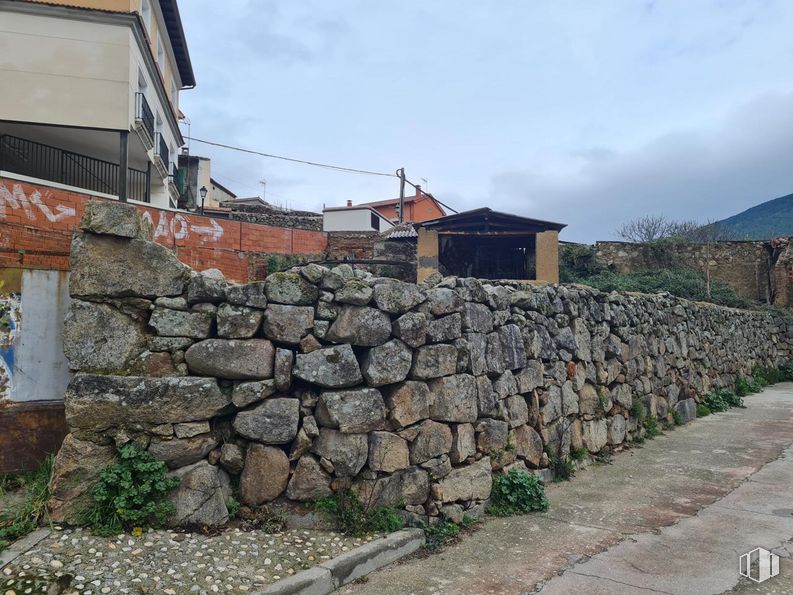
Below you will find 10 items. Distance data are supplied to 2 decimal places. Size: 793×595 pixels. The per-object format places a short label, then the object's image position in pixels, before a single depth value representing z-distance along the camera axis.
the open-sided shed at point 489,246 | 15.42
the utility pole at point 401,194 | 28.75
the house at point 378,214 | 26.22
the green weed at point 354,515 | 4.39
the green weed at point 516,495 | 5.48
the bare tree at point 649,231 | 36.81
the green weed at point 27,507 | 3.70
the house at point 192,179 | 25.53
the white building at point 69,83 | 13.27
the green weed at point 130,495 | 3.86
